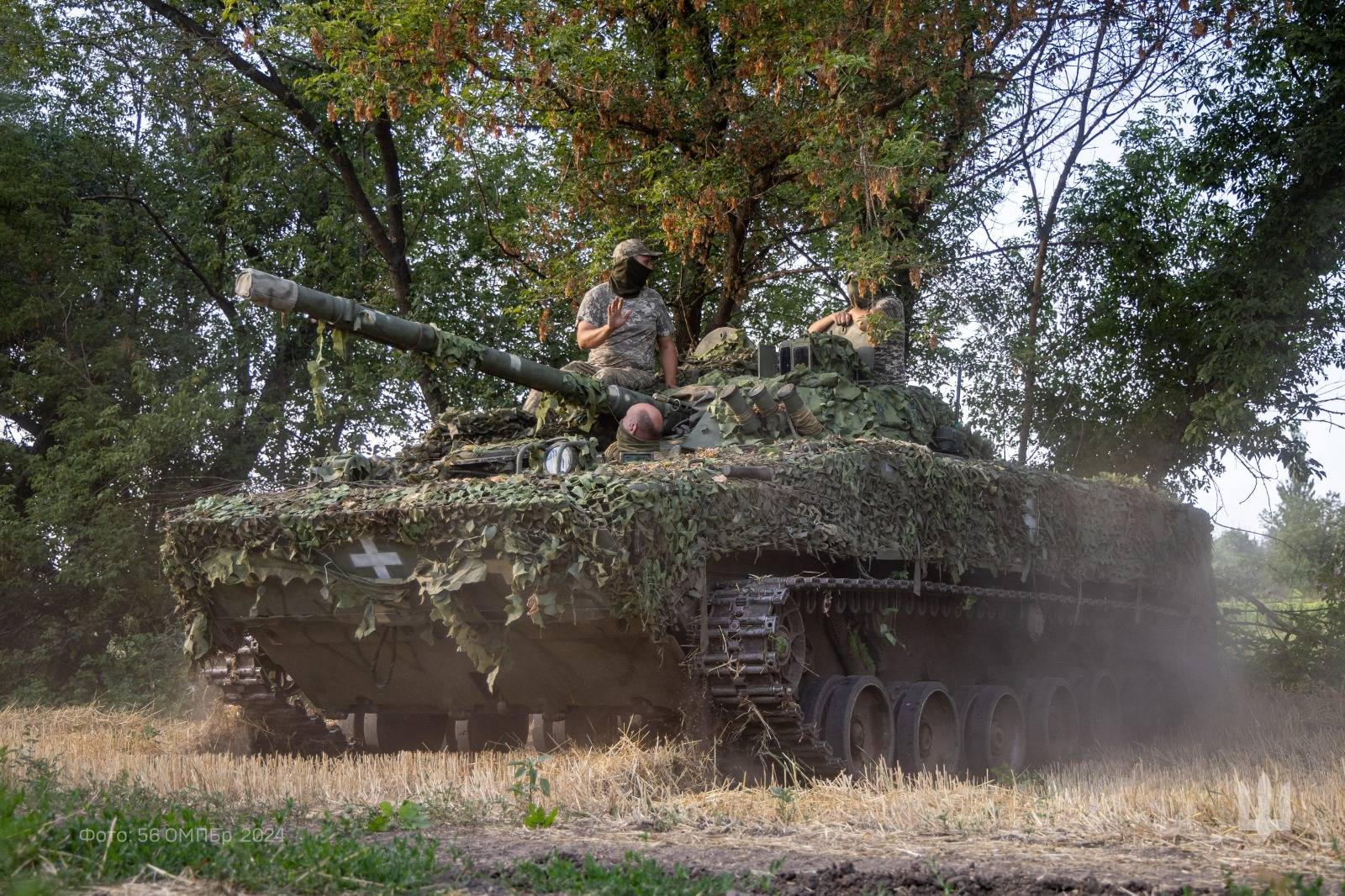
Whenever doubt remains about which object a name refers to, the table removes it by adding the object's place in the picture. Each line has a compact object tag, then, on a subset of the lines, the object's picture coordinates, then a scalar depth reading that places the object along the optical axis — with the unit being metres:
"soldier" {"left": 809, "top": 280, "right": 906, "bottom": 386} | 11.17
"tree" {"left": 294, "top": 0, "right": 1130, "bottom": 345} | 13.95
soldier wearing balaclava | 10.16
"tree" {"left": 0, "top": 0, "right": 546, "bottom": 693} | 16.77
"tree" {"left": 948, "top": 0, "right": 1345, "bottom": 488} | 15.18
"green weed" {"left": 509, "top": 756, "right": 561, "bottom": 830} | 6.16
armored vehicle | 7.30
